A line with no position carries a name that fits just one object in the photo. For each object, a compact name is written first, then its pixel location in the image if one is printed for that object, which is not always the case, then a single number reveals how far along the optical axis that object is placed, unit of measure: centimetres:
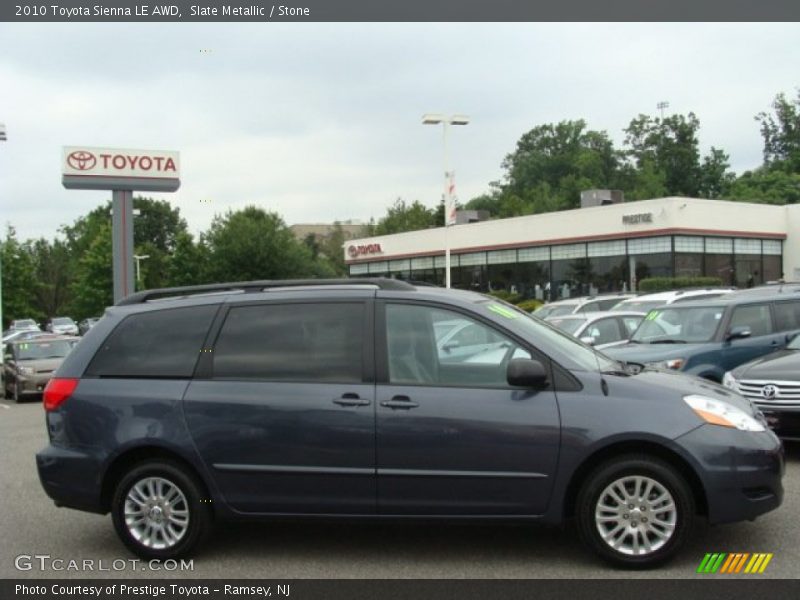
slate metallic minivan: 496
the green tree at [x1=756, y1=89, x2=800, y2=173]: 8869
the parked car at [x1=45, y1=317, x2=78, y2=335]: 5384
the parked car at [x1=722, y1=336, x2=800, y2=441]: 767
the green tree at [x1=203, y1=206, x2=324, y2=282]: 6369
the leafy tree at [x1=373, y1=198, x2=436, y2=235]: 7106
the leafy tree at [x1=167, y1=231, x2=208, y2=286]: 6366
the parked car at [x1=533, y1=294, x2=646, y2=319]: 2097
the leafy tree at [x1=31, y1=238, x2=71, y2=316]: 8131
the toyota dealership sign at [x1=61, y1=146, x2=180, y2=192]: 3147
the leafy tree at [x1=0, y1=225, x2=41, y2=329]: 6431
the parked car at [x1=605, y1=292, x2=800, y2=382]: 995
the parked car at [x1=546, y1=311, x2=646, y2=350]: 1402
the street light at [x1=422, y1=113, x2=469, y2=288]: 2533
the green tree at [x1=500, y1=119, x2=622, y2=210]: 9400
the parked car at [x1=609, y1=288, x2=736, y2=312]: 1683
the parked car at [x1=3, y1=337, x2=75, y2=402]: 1842
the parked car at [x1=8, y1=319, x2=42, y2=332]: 5332
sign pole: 3020
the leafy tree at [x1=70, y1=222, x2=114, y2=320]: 6481
